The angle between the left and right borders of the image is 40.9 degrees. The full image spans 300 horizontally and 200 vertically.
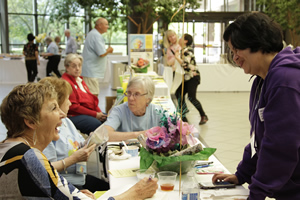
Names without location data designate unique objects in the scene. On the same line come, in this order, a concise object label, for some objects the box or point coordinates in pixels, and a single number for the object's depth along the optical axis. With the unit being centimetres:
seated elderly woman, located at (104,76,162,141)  350
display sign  819
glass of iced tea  214
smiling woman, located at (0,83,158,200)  157
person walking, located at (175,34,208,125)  714
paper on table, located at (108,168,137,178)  241
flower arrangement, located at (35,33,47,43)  1448
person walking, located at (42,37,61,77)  1289
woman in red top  468
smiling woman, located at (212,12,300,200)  153
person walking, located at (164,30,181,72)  781
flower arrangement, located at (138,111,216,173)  221
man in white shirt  720
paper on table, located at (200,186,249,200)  203
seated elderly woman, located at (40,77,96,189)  275
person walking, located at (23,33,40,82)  1244
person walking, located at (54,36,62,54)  1421
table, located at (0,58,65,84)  1341
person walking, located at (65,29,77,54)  1395
